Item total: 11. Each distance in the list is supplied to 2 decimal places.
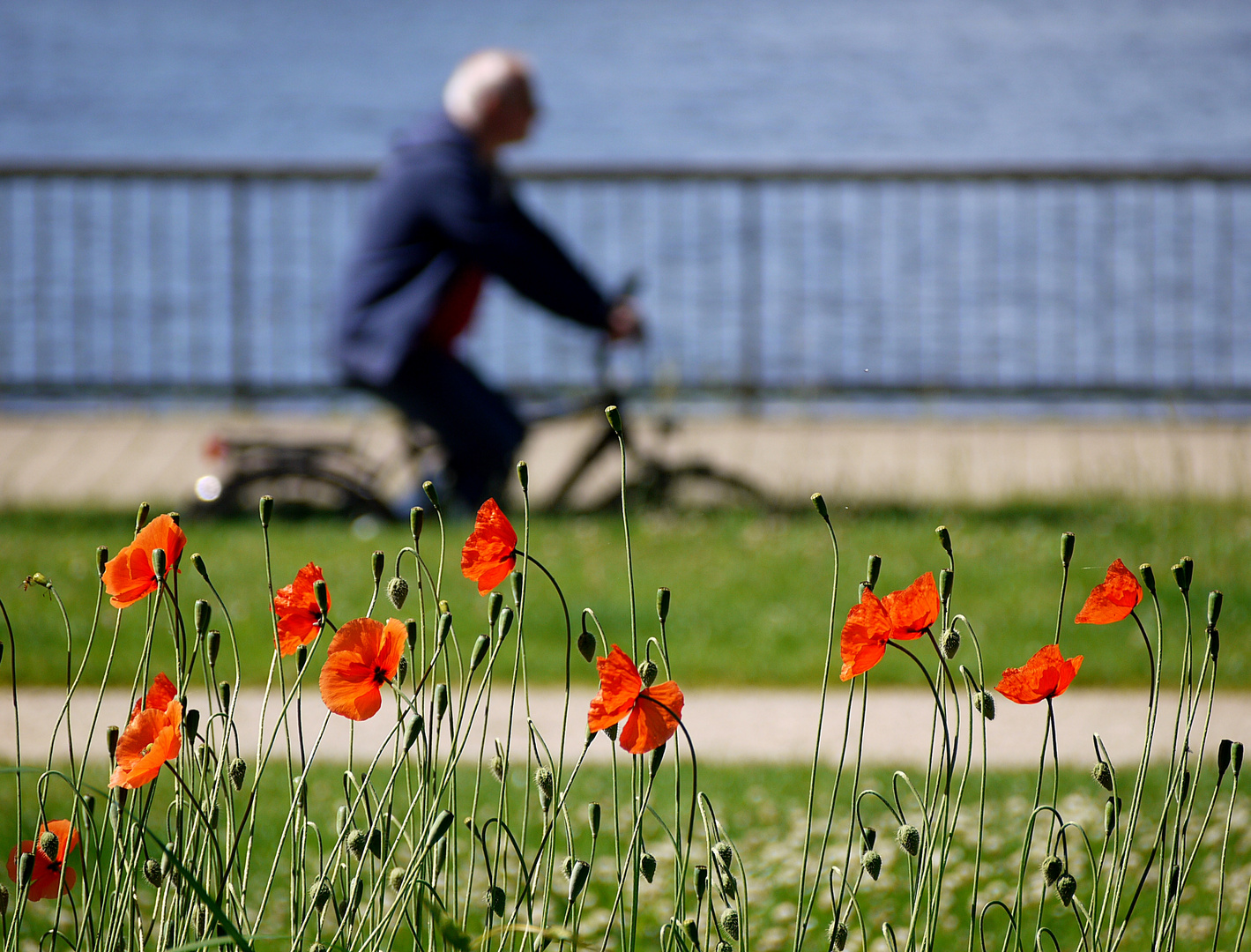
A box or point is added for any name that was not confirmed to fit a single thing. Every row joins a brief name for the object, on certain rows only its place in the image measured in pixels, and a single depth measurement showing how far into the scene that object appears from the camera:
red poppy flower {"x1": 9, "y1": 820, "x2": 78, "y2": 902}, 12.54
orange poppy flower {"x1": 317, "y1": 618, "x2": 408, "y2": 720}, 11.01
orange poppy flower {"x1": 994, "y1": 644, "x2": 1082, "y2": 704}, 11.02
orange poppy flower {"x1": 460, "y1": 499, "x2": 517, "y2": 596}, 11.26
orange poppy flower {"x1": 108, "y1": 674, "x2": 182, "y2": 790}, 10.54
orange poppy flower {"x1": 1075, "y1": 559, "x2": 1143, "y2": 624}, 11.16
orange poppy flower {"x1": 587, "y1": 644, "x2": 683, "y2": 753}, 10.22
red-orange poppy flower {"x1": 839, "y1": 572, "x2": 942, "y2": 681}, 10.85
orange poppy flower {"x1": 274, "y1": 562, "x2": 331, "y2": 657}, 12.48
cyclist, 23.37
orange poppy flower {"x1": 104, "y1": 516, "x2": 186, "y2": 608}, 11.53
